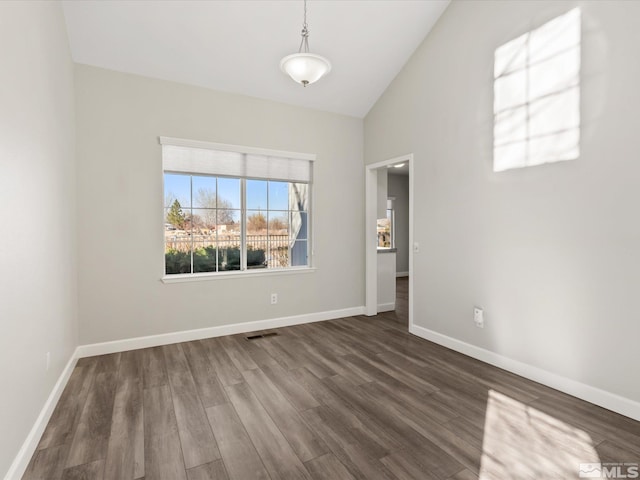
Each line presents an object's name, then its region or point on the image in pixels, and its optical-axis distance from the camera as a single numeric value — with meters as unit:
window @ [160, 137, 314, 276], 3.97
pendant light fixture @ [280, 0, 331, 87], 2.53
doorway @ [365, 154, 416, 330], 5.07
